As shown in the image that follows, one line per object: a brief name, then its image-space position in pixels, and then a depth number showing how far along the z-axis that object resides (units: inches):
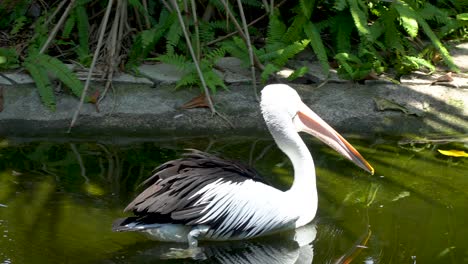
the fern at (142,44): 670.3
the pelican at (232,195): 443.5
